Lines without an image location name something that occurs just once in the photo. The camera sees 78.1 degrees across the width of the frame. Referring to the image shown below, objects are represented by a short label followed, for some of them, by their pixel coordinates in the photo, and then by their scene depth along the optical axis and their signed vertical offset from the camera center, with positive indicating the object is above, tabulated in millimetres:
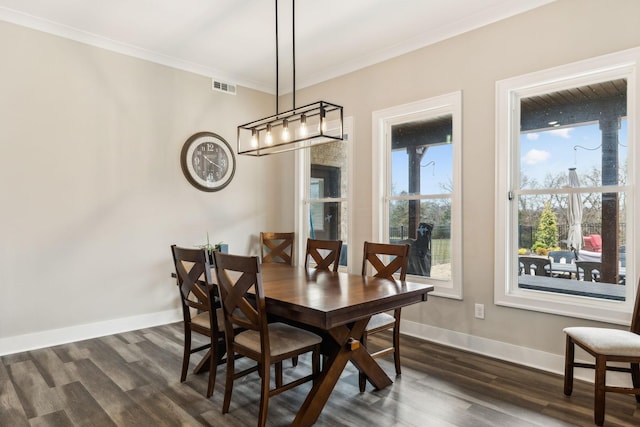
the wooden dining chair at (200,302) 2564 -655
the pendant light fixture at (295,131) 2816 +887
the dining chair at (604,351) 2248 -853
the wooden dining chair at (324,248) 3508 -429
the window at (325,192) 4707 +172
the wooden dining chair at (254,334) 2143 -784
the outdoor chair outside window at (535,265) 3193 -498
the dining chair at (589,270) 2943 -491
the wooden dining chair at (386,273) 2762 -536
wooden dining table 2064 -557
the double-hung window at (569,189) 2826 +121
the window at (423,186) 3684 +201
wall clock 4582 +543
